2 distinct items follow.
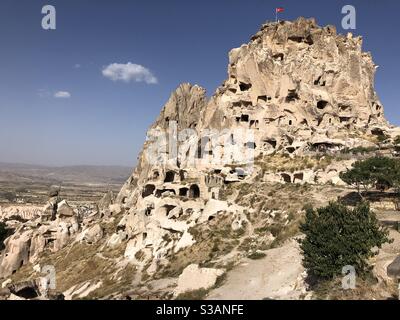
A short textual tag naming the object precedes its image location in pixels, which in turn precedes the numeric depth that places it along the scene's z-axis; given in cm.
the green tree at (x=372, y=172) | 3177
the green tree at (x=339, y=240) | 1574
